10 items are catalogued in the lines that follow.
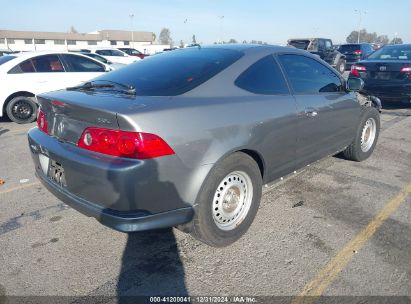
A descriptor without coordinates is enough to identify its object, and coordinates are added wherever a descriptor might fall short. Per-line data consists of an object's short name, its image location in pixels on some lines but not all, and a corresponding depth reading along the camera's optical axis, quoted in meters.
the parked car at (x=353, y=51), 21.83
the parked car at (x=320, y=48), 19.50
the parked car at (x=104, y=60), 10.60
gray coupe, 2.29
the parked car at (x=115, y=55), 17.73
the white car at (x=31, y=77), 7.52
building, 70.62
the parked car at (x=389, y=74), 7.84
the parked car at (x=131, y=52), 24.53
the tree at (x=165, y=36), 125.69
